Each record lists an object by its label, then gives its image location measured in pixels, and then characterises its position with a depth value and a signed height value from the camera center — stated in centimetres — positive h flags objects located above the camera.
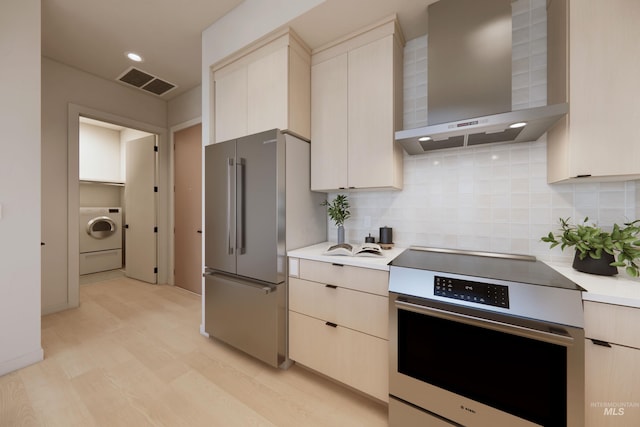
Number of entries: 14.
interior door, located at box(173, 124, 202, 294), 354 +7
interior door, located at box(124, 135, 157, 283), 396 +6
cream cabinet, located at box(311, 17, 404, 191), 180 +81
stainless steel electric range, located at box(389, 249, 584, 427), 102 -63
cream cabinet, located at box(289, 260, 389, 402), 149 -74
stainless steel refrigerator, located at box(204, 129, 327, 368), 184 -15
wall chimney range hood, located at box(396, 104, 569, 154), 123 +48
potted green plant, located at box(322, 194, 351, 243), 215 +1
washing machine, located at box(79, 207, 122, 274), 460 -50
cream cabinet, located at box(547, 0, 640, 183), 116 +61
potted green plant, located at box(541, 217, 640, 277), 113 -17
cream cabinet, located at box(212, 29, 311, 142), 193 +107
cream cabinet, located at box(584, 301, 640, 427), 95 -61
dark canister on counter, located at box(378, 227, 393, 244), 201 -18
